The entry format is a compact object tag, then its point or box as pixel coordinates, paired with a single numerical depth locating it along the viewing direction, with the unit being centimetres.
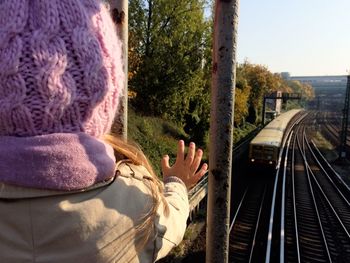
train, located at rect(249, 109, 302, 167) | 2315
